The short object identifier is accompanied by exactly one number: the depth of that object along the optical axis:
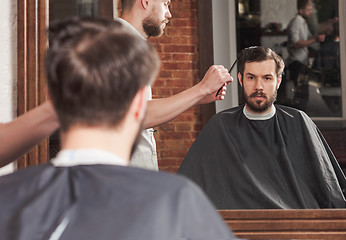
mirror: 3.45
